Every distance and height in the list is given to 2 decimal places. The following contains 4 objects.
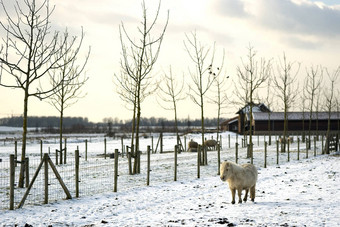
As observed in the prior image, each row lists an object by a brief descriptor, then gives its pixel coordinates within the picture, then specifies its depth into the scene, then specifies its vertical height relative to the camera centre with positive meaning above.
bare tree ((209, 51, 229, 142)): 26.37 +2.10
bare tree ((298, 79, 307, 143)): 37.36 +2.27
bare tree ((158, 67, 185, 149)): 28.37 +2.58
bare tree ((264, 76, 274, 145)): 29.15 +2.92
